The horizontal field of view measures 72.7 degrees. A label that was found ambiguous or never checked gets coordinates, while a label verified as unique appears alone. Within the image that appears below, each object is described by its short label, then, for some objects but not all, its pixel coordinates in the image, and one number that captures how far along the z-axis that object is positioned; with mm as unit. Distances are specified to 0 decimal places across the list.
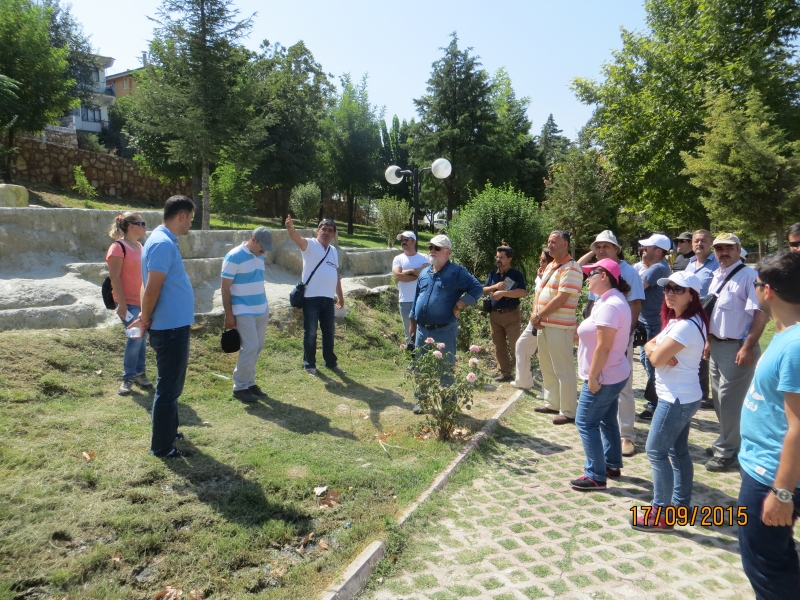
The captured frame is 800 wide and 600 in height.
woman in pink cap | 3879
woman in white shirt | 3398
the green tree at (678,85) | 17578
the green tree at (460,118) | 28812
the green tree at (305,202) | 24828
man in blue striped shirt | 5457
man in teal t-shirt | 2113
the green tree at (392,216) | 18922
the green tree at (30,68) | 17359
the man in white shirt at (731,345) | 4531
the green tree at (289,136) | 26781
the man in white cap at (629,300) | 5029
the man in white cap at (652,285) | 5930
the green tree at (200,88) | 15805
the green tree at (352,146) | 30797
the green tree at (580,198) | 25516
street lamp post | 11781
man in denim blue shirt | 5488
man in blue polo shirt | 3875
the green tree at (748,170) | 13797
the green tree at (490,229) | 11719
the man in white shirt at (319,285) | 6578
